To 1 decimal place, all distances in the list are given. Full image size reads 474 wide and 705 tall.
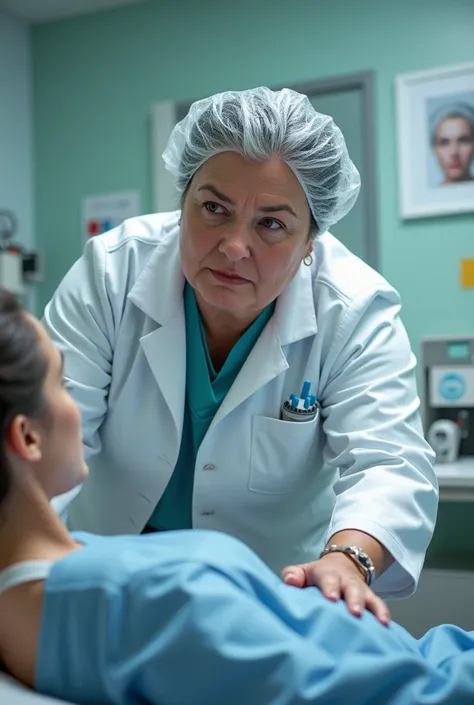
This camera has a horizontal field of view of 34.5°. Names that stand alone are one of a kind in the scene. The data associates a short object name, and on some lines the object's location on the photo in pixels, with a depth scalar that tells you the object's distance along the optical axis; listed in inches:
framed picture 111.9
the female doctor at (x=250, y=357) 49.2
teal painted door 117.9
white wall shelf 91.1
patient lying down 28.4
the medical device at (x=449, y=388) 109.2
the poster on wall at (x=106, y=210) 132.6
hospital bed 28.9
